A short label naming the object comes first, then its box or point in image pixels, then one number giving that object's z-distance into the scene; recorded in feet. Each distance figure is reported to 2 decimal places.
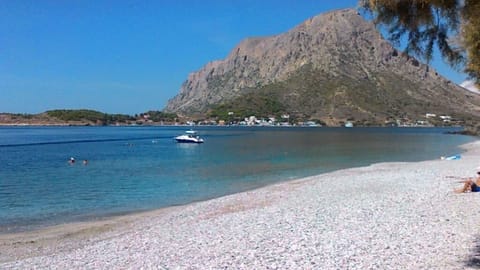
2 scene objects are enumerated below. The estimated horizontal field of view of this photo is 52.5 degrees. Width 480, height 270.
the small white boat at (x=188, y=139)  330.26
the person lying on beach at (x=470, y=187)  68.54
